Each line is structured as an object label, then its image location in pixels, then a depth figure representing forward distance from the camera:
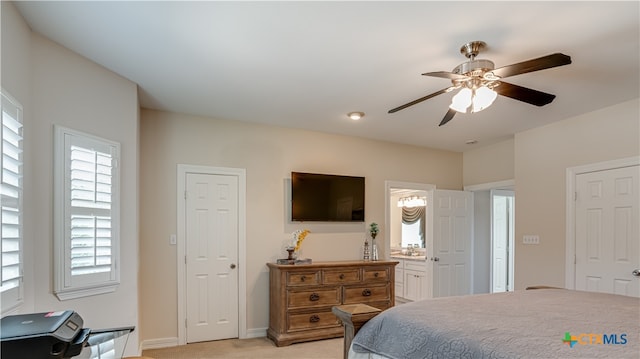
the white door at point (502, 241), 6.54
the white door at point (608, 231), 3.72
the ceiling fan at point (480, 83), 2.43
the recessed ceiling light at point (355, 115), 4.22
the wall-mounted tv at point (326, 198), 4.82
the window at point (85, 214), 2.59
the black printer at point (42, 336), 1.48
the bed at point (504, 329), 1.48
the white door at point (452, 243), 5.71
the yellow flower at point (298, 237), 4.71
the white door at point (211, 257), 4.32
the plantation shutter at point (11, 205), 1.98
